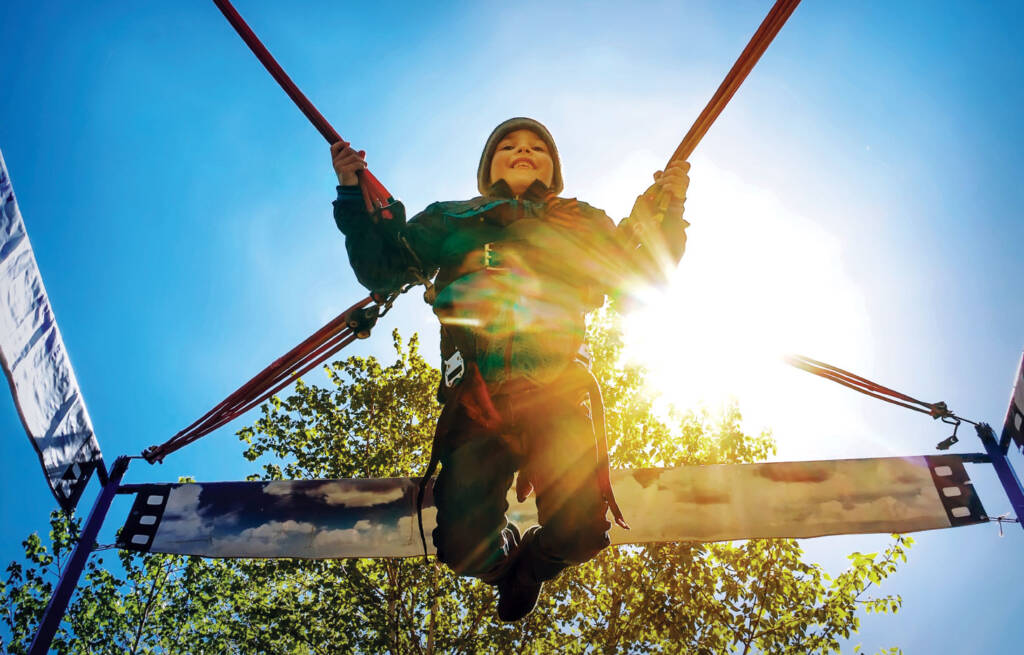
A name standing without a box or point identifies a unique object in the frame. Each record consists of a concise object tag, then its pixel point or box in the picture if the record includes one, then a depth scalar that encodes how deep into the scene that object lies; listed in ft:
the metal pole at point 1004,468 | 12.62
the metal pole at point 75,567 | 11.37
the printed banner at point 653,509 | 13.37
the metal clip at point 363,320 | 10.00
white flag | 10.95
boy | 6.73
